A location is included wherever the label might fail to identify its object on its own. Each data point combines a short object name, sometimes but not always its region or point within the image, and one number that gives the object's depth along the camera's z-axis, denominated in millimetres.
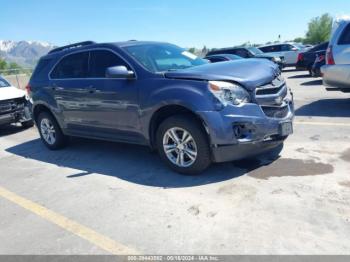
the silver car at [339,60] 7863
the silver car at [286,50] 22828
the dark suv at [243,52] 20625
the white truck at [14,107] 9375
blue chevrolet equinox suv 4520
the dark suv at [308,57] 16688
